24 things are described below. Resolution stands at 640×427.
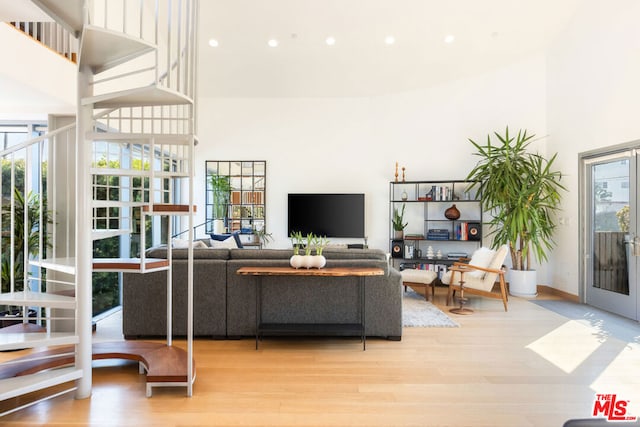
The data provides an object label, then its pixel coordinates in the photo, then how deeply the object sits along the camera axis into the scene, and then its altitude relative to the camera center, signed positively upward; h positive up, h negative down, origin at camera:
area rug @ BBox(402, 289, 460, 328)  4.02 -1.17
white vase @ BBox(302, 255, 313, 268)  3.37 -0.42
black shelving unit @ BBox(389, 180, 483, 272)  6.23 -0.14
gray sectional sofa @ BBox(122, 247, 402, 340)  3.52 -0.81
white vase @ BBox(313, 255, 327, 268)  3.36 -0.42
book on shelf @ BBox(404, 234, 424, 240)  6.33 -0.37
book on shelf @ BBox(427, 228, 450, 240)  6.26 -0.32
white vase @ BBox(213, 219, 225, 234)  6.72 -0.21
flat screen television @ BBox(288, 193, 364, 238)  6.69 +0.01
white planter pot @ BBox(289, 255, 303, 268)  3.38 -0.42
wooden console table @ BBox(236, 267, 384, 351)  3.20 -0.75
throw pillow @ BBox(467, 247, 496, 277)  4.88 -0.59
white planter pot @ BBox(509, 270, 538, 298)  5.52 -1.01
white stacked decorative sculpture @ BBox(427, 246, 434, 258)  6.31 -0.64
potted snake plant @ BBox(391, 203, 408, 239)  6.42 -0.19
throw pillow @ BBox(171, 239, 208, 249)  4.12 -0.33
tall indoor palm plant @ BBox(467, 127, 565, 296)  5.39 +0.22
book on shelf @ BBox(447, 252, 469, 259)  6.24 -0.67
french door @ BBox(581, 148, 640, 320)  4.37 -0.20
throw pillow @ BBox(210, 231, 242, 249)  5.37 -0.34
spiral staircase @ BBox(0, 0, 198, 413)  2.35 +0.03
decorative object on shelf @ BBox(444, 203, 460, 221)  6.25 +0.03
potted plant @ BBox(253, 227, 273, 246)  6.77 -0.39
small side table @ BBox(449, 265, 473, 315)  4.55 -1.03
